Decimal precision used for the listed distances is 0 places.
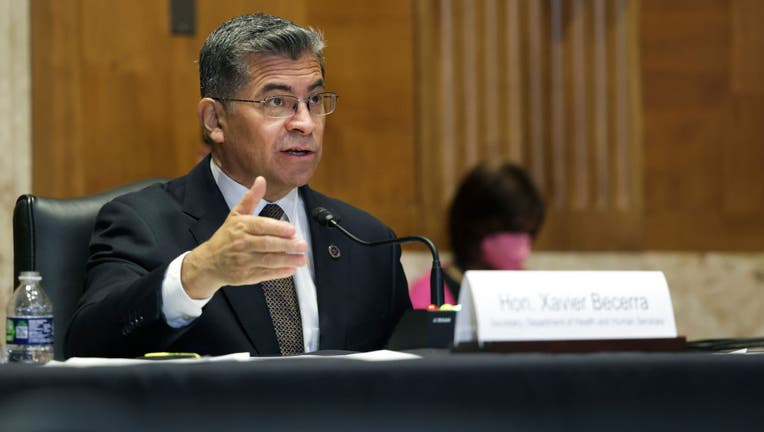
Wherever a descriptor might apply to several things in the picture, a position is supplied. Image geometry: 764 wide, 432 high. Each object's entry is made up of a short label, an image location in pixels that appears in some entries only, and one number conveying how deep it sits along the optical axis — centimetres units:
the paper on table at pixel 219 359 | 315
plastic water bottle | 411
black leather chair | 536
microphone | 432
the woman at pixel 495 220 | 866
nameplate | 336
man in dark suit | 503
